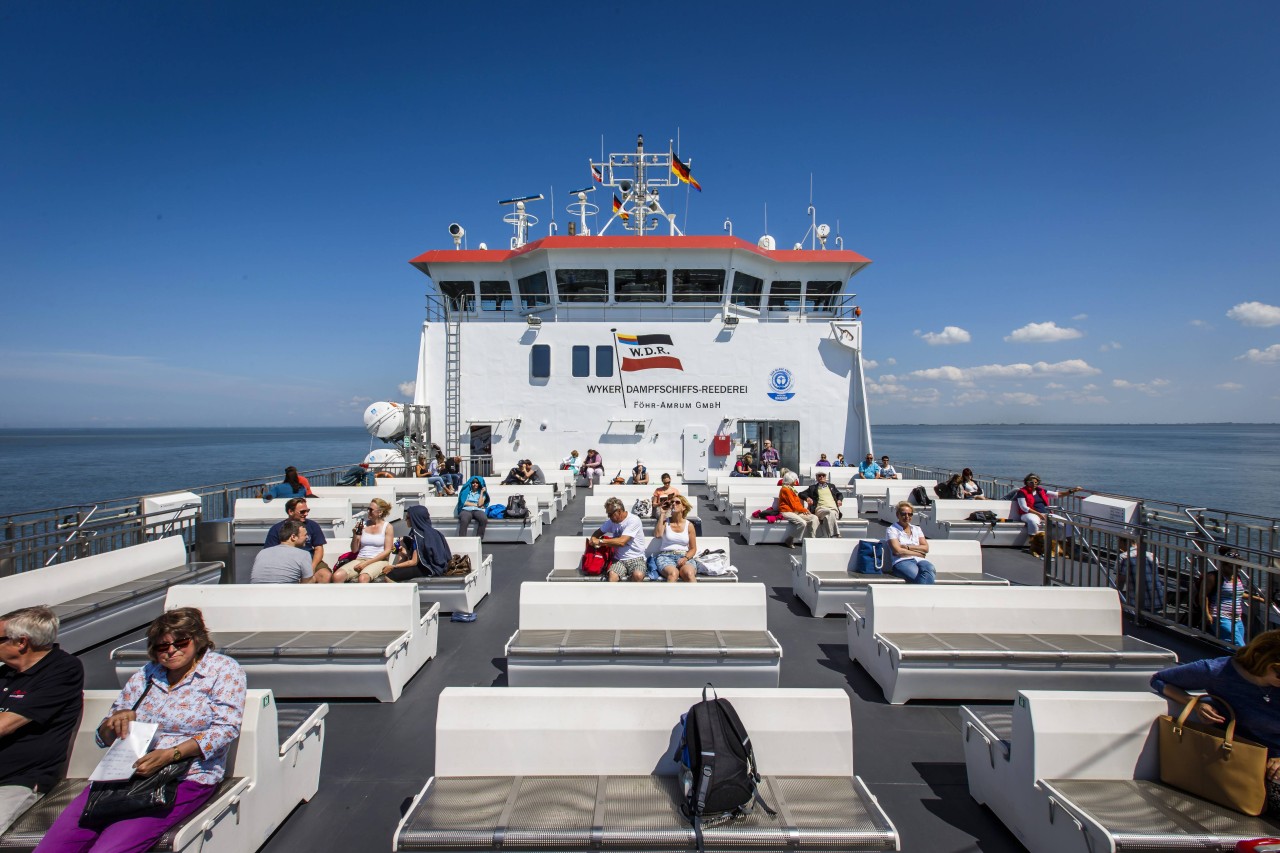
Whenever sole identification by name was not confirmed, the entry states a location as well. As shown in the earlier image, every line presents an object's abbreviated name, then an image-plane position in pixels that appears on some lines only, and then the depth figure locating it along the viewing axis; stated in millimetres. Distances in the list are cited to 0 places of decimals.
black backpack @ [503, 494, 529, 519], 11016
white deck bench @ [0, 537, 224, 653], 5841
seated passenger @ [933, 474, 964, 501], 13219
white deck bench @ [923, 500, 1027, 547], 11141
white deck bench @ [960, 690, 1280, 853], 2840
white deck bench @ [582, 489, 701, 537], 10453
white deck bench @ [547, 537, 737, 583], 7297
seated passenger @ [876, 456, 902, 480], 16391
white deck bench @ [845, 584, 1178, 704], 4750
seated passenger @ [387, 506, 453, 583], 6770
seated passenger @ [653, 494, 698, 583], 6551
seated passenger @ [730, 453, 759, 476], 17734
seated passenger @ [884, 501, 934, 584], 6680
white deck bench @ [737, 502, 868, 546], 10938
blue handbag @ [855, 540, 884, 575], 7055
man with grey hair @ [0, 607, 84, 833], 2959
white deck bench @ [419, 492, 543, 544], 10992
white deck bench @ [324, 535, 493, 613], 6723
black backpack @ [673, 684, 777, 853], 2863
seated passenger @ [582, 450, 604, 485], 17922
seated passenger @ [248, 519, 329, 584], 5902
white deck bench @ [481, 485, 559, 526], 12546
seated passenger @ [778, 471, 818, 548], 10539
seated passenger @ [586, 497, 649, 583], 6363
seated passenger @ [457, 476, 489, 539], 10094
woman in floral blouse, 2713
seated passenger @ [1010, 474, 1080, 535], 10922
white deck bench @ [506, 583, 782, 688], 4707
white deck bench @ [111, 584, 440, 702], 4785
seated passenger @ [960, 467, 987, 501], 13102
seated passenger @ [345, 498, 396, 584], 6652
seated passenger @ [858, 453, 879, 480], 16344
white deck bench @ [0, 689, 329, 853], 2801
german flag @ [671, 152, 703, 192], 21297
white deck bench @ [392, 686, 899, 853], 3117
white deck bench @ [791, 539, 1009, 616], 6898
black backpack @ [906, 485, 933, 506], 12789
